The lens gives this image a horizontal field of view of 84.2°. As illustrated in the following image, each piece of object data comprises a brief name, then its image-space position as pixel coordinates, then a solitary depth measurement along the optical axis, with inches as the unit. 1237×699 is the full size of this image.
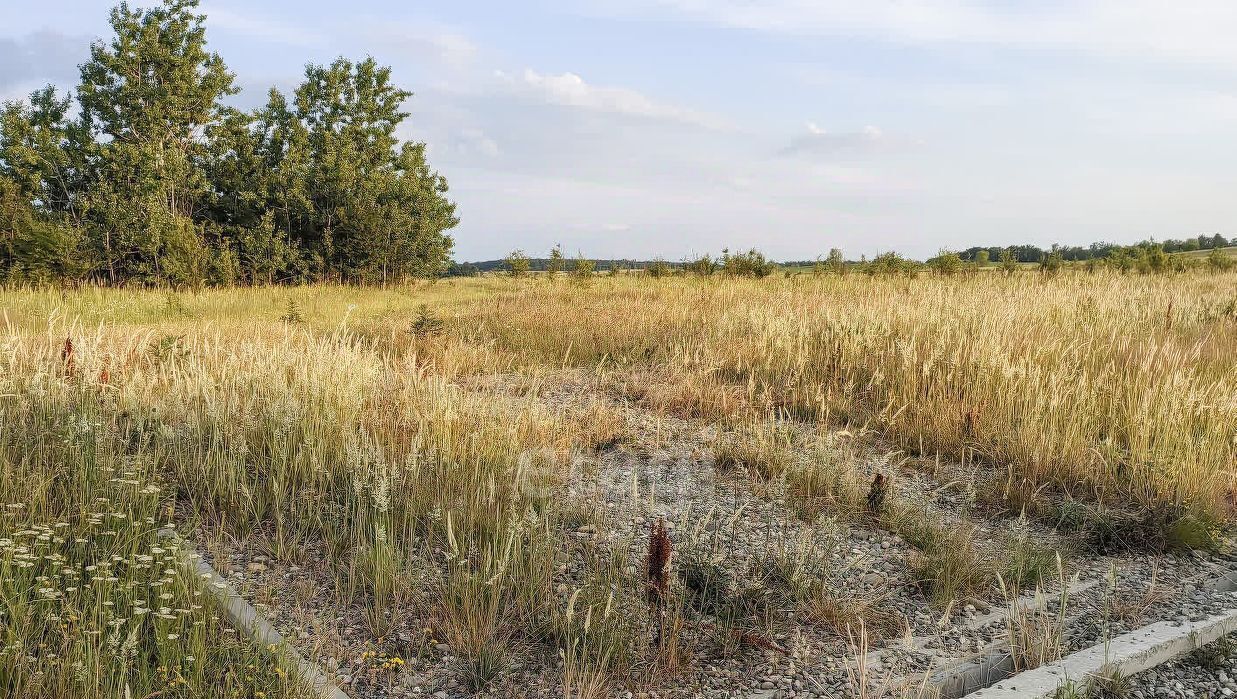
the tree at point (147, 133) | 919.7
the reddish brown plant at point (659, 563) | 99.4
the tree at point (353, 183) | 1106.1
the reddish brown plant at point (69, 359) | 198.8
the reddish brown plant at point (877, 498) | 159.2
